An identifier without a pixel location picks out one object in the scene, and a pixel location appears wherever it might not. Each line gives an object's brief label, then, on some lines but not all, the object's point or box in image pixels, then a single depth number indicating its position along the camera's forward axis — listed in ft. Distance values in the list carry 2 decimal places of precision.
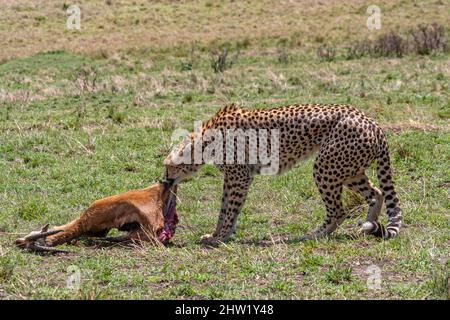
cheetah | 56.59
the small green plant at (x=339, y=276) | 44.21
